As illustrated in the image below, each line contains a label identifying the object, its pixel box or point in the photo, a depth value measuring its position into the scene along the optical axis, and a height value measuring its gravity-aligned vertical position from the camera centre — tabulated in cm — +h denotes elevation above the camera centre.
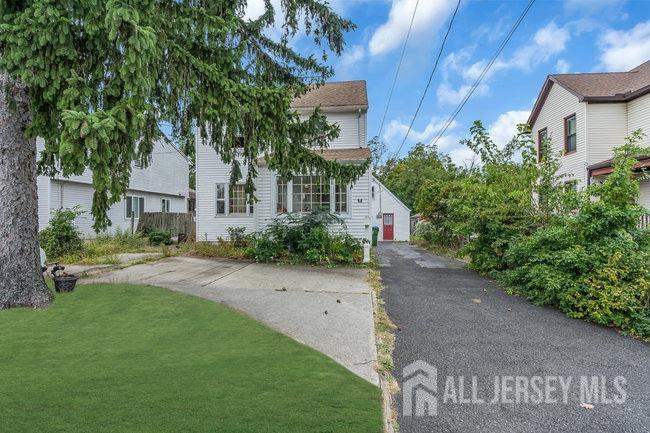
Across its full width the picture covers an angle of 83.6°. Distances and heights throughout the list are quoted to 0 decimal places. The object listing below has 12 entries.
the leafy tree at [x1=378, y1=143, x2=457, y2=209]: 3438 +492
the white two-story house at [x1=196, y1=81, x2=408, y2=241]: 1265 +112
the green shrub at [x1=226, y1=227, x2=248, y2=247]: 1261 -53
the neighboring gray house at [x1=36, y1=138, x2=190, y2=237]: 1591 +162
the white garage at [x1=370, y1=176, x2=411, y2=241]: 2834 +1
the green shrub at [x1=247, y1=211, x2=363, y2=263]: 1077 -66
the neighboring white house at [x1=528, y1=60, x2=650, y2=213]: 1373 +415
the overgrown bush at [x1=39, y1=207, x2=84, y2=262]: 1121 -47
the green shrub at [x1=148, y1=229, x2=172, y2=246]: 1627 -74
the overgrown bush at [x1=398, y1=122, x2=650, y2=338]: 559 -31
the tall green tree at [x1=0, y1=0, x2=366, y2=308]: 410 +184
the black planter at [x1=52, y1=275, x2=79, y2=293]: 672 -114
